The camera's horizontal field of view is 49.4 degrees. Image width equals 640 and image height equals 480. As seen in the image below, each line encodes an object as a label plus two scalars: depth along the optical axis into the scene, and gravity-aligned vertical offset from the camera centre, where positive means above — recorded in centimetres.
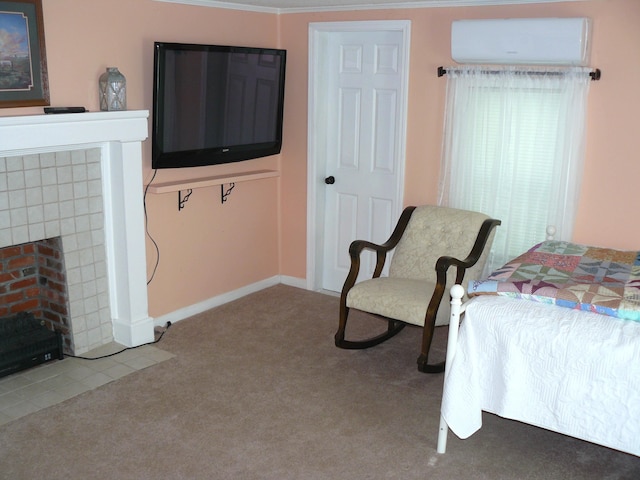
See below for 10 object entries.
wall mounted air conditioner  378 +27
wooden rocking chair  382 -107
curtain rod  391 +10
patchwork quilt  289 -85
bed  271 -106
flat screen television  416 -11
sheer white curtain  404 -35
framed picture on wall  343 +13
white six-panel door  480 -35
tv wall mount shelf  437 -63
